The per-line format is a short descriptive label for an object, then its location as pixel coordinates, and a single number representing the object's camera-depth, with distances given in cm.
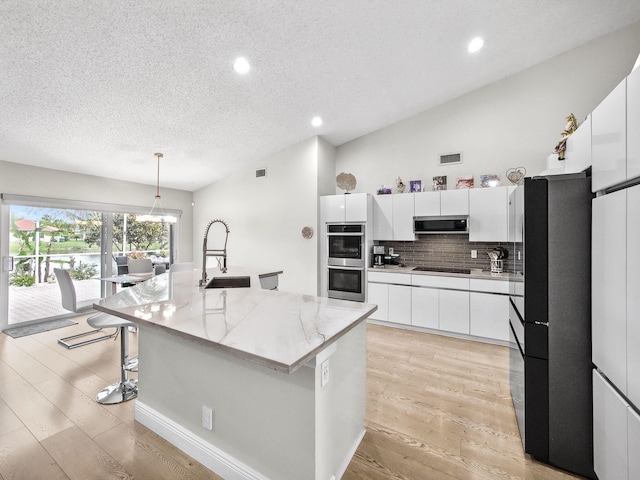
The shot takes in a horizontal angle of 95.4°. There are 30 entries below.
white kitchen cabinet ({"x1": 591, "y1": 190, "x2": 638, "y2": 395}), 125
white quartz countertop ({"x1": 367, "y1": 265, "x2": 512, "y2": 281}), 364
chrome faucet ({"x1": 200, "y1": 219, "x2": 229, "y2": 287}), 250
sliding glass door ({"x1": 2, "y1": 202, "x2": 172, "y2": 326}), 429
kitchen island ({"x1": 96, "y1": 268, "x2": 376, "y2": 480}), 130
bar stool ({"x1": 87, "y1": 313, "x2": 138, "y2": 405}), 237
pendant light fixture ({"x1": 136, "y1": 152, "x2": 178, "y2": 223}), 580
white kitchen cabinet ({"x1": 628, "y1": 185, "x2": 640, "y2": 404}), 114
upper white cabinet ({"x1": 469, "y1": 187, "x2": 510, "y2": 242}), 377
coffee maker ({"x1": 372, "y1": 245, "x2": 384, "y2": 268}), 462
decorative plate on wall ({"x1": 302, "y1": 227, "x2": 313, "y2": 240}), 485
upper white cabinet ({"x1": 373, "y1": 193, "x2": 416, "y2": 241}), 436
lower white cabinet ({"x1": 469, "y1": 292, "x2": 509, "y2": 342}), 357
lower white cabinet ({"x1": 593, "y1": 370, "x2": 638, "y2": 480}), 124
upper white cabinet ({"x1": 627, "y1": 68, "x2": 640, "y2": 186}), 117
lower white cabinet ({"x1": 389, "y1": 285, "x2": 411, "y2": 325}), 414
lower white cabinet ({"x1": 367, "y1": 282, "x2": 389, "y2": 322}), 430
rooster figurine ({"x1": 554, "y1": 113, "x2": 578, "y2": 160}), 247
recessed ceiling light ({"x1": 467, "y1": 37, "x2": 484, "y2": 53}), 318
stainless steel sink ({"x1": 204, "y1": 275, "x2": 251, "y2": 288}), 286
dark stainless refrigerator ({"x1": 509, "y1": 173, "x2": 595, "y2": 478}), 160
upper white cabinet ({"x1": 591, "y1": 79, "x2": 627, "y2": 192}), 129
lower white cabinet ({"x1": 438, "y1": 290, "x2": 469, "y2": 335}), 376
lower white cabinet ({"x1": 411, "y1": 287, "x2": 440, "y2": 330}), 394
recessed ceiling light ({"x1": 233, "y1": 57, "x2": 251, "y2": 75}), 298
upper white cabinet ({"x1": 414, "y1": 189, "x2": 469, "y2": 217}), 398
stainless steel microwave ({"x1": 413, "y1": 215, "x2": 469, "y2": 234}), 400
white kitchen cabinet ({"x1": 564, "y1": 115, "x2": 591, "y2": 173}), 189
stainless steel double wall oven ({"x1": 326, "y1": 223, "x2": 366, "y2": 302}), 450
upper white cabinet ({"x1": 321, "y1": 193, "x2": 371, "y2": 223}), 446
